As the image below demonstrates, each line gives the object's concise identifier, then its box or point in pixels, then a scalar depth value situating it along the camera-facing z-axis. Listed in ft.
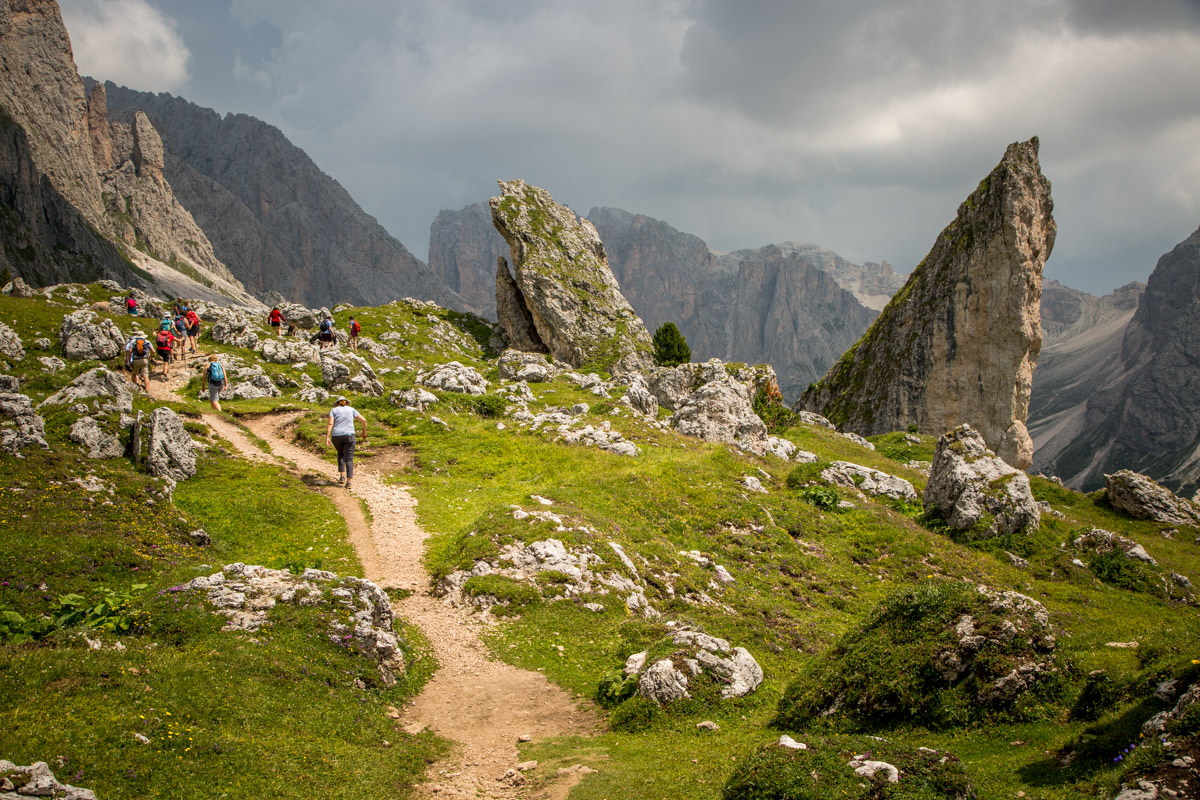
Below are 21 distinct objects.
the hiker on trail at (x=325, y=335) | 154.81
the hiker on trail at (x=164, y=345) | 111.14
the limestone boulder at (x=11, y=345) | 94.32
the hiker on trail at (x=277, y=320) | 163.22
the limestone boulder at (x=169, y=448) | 63.00
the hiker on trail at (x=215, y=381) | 97.23
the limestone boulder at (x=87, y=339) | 106.93
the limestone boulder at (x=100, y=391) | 63.87
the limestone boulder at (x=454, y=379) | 130.31
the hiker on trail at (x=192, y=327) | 130.93
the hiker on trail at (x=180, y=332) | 125.59
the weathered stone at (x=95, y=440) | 58.39
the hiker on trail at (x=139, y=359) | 100.48
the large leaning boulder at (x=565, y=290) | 214.28
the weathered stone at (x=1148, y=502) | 109.29
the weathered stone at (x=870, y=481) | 99.35
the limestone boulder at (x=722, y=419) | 124.77
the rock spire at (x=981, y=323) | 215.10
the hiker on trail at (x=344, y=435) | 73.15
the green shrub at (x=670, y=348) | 223.92
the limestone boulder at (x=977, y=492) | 85.35
